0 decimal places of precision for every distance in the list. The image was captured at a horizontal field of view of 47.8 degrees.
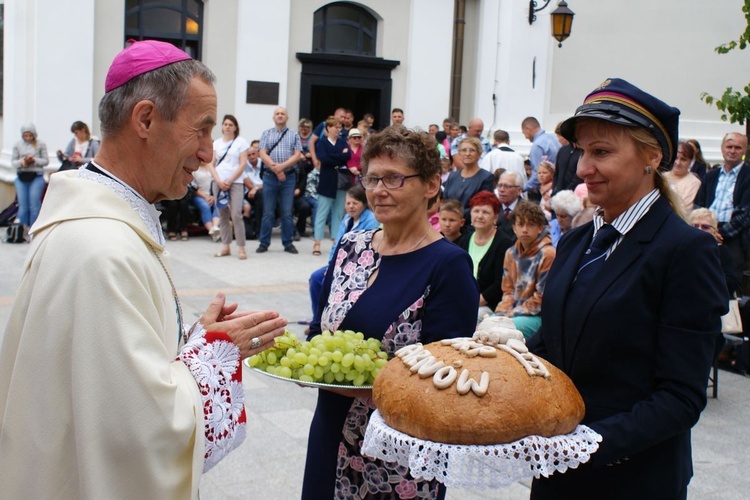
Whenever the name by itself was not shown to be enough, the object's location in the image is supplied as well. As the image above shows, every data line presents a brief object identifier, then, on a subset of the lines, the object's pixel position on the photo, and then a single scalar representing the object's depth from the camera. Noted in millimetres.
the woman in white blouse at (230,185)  12805
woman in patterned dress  3025
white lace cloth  1982
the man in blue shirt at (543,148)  12852
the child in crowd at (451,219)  7543
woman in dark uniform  2195
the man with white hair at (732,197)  9000
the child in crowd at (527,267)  6500
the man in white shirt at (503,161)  12500
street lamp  15562
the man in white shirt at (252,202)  15156
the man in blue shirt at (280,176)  13516
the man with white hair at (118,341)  1884
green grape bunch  2791
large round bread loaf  2002
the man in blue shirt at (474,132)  15680
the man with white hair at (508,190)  9188
